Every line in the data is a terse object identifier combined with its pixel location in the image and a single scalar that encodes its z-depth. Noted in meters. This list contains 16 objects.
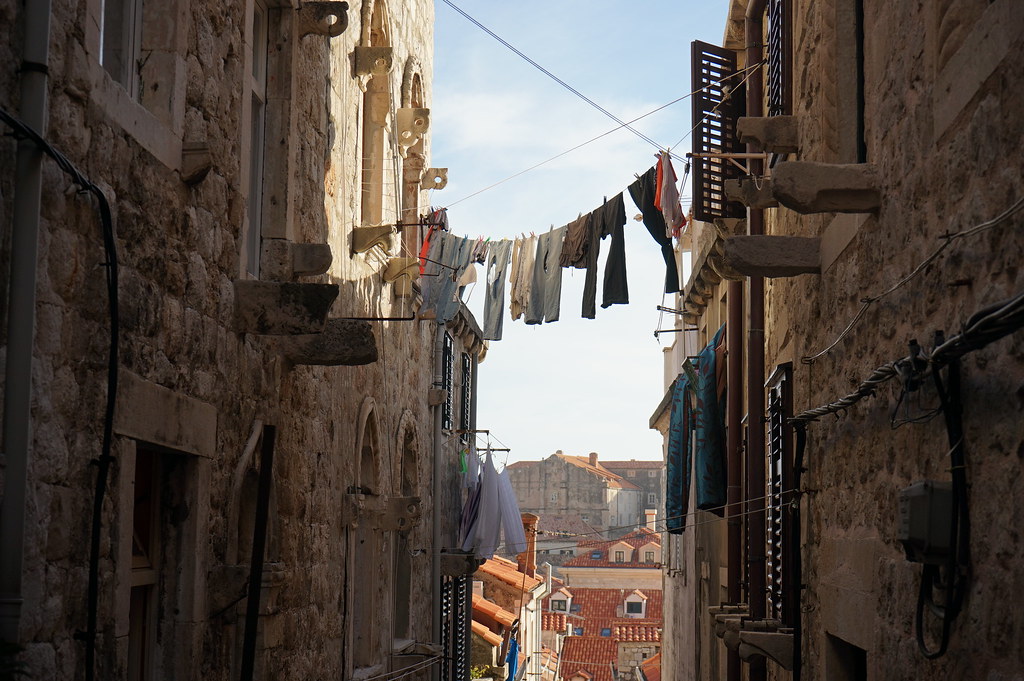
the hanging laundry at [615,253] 15.46
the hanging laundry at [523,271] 17.00
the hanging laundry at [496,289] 17.25
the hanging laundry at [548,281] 16.47
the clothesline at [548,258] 14.59
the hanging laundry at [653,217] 14.58
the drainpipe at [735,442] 11.84
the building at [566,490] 79.56
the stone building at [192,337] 4.58
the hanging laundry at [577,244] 15.87
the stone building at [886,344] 4.03
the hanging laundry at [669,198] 14.20
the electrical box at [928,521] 4.38
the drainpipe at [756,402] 10.21
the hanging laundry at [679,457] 14.25
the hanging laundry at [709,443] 12.74
